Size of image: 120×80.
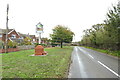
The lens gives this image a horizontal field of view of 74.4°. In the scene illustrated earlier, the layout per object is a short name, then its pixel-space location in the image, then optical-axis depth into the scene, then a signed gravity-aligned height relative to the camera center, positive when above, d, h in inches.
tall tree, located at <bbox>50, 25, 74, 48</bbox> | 1114.5 +104.0
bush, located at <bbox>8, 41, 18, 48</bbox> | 672.9 -20.6
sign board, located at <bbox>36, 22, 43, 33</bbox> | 503.4 +86.0
